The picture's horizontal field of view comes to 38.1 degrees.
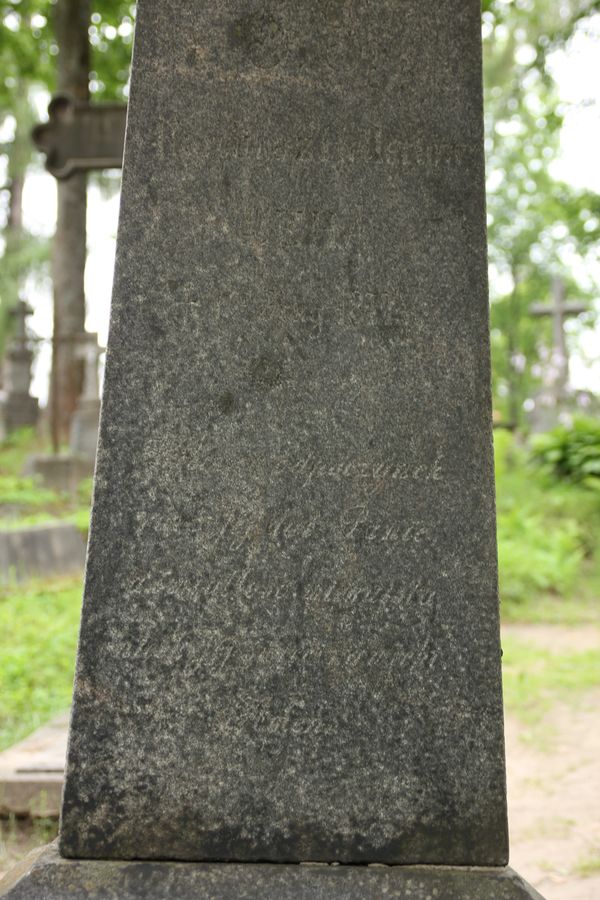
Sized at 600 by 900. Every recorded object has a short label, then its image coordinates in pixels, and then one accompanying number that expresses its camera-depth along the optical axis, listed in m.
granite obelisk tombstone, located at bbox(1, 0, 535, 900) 1.86
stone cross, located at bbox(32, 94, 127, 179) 6.34
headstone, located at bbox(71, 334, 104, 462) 11.68
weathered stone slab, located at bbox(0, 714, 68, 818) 3.01
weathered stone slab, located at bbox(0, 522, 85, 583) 7.10
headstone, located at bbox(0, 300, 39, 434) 16.33
